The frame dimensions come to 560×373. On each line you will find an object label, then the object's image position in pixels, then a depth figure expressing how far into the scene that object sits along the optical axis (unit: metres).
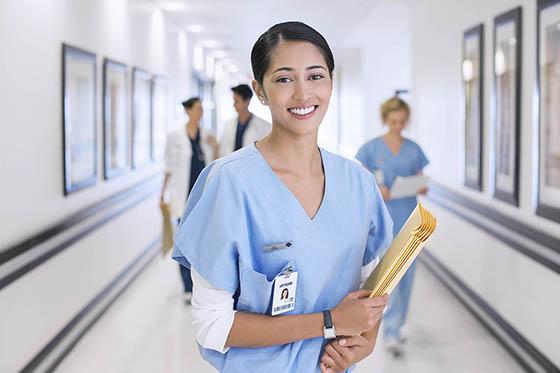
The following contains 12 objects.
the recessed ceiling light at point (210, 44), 14.32
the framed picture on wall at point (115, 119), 5.93
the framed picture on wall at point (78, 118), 4.68
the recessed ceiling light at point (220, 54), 17.16
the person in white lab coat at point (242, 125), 5.66
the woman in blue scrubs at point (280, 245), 1.44
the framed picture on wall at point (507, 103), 4.48
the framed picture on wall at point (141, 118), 7.29
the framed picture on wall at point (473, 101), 5.43
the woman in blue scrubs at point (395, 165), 4.75
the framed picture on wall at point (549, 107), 3.83
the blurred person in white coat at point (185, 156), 6.07
